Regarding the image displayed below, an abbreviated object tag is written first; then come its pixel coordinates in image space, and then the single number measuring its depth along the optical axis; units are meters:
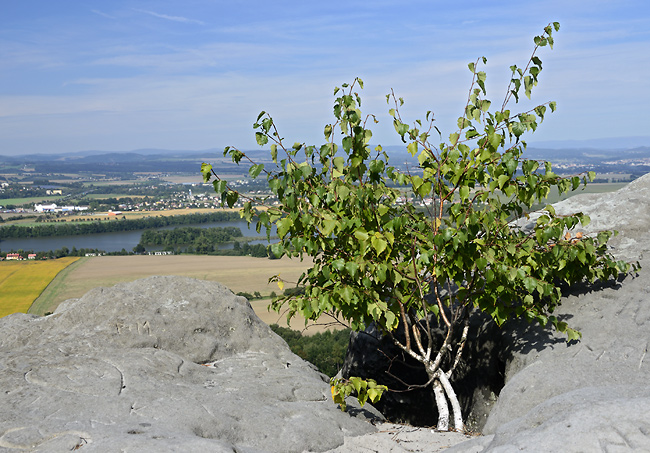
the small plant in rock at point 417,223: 6.82
